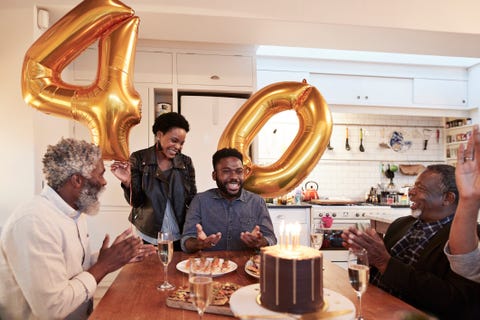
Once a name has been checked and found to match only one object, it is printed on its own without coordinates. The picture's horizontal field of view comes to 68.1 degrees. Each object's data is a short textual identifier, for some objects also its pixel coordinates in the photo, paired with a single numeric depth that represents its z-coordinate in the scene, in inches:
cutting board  39.6
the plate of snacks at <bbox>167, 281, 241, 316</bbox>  39.9
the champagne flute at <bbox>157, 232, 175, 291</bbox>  49.3
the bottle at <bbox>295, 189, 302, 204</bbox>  153.8
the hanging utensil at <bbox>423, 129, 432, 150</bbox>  178.2
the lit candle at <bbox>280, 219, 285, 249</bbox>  35.7
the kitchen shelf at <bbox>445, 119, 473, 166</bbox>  168.2
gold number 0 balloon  79.5
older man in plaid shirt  46.5
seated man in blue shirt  74.6
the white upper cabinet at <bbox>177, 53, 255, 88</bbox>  128.6
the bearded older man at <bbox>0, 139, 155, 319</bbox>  43.4
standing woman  81.3
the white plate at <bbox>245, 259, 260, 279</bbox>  51.0
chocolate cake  31.1
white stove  144.3
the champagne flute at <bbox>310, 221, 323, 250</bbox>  56.2
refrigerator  127.1
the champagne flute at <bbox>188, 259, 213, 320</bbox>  34.1
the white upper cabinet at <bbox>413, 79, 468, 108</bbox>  161.0
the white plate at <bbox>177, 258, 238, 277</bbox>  52.2
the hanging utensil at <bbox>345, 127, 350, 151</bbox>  171.3
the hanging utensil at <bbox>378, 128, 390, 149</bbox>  174.4
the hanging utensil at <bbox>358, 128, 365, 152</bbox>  172.9
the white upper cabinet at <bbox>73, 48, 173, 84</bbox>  124.6
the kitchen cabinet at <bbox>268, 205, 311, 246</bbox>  141.3
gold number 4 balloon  66.2
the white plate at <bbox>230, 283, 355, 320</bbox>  31.5
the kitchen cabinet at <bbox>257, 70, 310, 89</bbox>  150.3
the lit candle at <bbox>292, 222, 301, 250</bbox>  34.1
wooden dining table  39.9
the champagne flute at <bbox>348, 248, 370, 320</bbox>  38.3
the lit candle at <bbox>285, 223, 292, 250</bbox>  34.7
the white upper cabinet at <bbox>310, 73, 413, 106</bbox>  154.9
